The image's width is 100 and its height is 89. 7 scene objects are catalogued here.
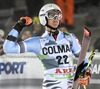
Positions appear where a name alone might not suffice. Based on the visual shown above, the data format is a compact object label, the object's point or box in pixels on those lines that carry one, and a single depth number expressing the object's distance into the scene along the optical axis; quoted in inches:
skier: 403.9
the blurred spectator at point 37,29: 733.9
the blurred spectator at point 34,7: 943.7
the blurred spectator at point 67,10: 1006.4
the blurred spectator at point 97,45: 691.9
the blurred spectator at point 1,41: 594.4
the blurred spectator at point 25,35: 700.3
